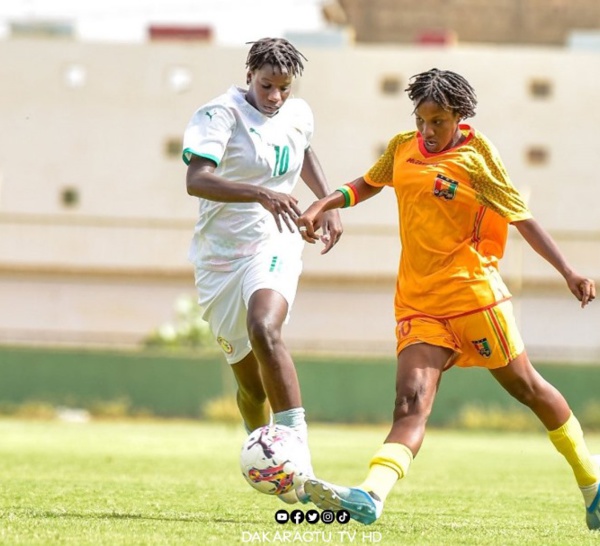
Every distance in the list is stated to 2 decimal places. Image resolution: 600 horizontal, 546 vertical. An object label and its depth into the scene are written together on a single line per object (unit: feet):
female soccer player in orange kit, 50.06
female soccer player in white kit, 52.90
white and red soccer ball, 50.49
